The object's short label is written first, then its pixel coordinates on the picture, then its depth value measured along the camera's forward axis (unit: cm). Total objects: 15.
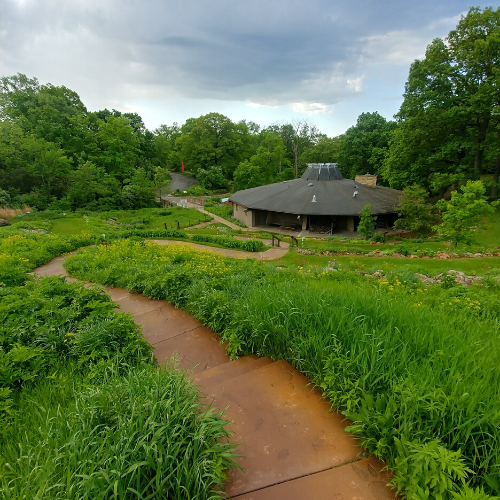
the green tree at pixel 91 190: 3127
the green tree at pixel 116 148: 3996
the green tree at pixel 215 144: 5378
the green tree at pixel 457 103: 2336
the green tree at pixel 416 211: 2253
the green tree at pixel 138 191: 3653
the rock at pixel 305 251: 1734
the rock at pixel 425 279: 827
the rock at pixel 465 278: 861
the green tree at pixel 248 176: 4206
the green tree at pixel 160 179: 3971
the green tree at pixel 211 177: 5144
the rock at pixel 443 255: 1519
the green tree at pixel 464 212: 1609
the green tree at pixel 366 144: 3884
